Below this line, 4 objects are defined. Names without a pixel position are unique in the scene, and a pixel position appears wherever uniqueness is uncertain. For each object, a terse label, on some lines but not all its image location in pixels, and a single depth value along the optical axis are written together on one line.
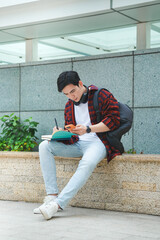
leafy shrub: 7.05
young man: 4.60
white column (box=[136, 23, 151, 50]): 6.61
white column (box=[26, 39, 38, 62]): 7.88
